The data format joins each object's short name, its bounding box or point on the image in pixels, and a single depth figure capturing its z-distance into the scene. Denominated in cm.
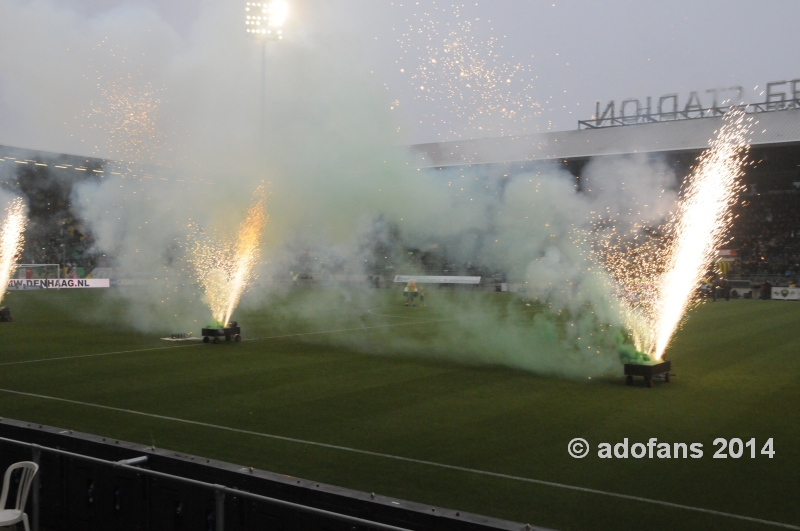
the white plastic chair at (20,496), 481
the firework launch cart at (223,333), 1856
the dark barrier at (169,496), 436
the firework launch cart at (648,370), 1232
